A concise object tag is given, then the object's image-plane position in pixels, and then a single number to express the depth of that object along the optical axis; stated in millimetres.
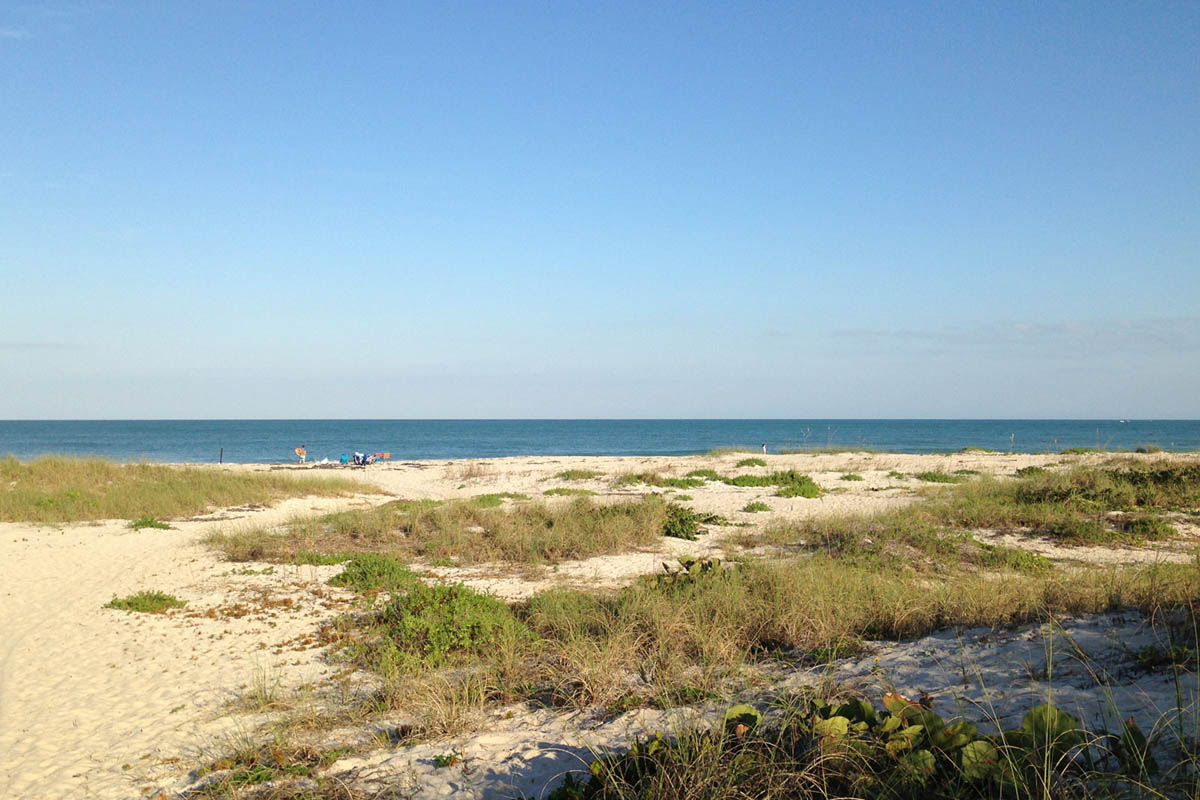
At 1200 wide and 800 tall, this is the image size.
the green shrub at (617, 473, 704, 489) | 23141
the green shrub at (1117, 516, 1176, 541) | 12297
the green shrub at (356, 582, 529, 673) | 7055
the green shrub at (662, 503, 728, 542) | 14609
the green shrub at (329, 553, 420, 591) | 10905
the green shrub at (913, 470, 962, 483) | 21812
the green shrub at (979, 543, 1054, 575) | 9891
